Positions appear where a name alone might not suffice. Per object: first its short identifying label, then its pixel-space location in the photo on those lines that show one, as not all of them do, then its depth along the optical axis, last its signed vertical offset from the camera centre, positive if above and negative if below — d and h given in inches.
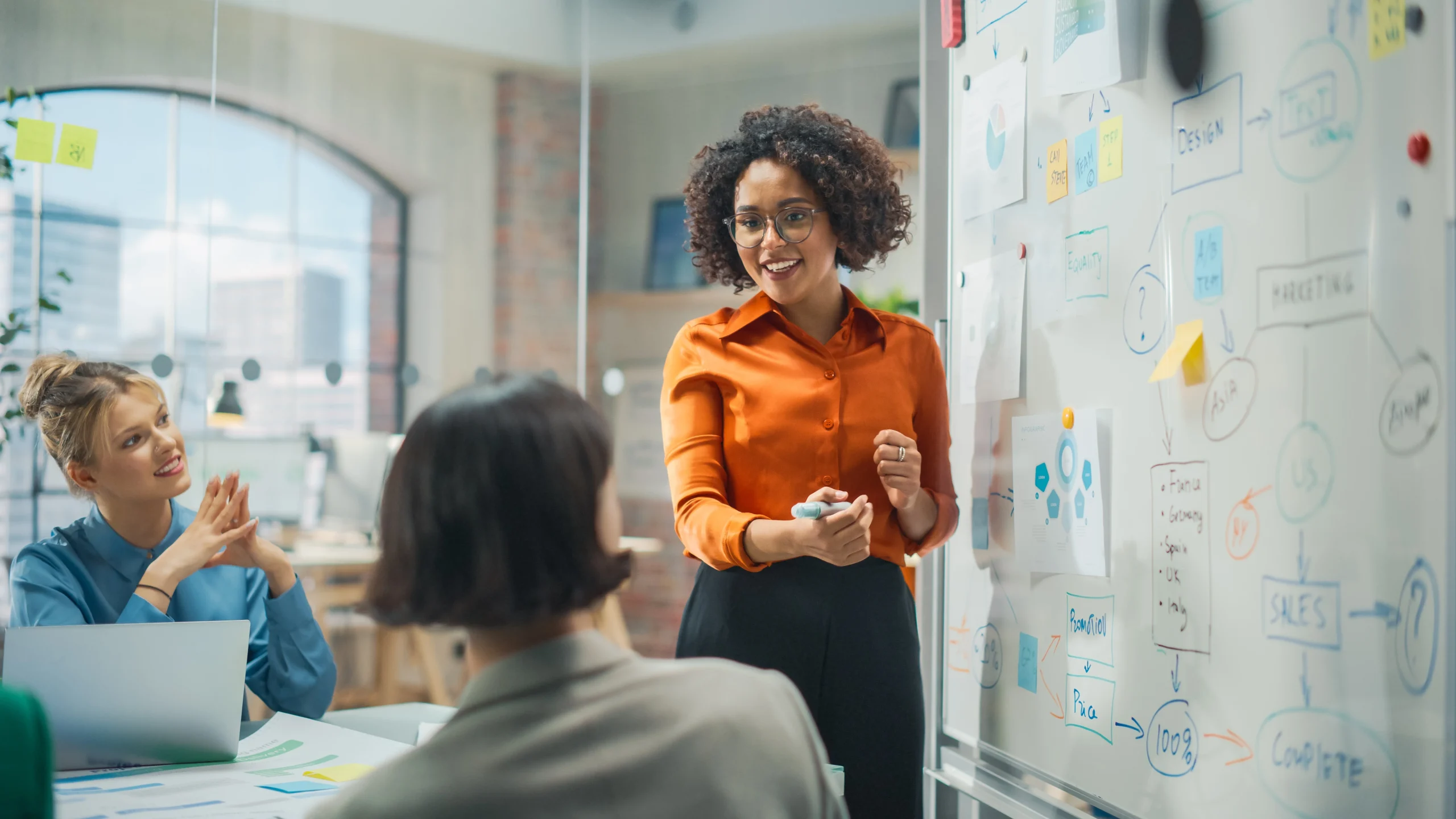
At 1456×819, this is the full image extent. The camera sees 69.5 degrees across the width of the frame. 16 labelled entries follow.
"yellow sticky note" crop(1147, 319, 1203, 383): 50.4 +4.8
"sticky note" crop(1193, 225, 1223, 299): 49.2 +8.9
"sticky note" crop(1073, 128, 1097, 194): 59.4 +16.6
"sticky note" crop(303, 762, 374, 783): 49.4 -15.6
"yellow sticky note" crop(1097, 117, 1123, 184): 57.0 +16.6
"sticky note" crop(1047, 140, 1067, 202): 62.5 +16.8
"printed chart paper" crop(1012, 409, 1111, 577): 58.7 -2.6
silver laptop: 47.8 -11.2
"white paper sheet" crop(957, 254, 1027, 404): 68.1 +8.3
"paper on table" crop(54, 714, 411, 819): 44.3 -15.4
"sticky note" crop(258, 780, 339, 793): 47.2 -15.4
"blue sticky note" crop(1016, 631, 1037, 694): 64.9 -13.4
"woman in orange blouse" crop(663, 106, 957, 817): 60.2 -0.2
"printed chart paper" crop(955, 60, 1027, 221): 67.9 +20.9
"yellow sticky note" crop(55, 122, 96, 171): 134.3 +39.0
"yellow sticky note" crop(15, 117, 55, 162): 114.9 +34.3
